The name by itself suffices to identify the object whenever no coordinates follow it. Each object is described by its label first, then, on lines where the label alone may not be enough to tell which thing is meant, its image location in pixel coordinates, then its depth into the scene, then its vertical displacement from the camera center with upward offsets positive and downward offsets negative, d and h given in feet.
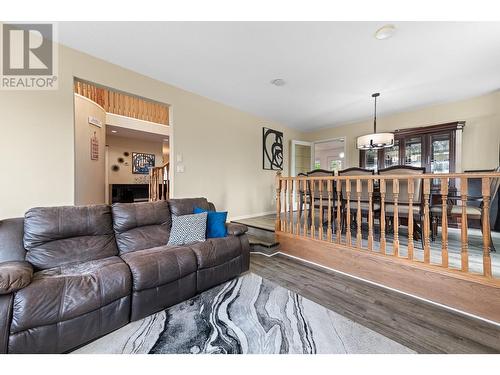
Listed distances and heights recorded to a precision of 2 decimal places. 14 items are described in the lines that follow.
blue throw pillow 7.92 -1.43
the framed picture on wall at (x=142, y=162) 24.82 +3.24
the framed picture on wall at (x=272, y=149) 17.53 +3.37
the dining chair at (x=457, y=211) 7.64 -1.04
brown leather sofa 4.02 -2.06
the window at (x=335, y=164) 27.27 +3.17
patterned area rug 4.44 -3.43
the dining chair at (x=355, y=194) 9.30 -0.33
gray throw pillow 7.29 -1.48
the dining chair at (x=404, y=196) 8.07 -0.41
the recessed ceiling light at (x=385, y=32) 7.00 +5.39
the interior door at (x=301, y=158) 19.81 +3.03
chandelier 11.57 +2.67
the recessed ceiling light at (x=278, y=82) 11.04 +5.75
